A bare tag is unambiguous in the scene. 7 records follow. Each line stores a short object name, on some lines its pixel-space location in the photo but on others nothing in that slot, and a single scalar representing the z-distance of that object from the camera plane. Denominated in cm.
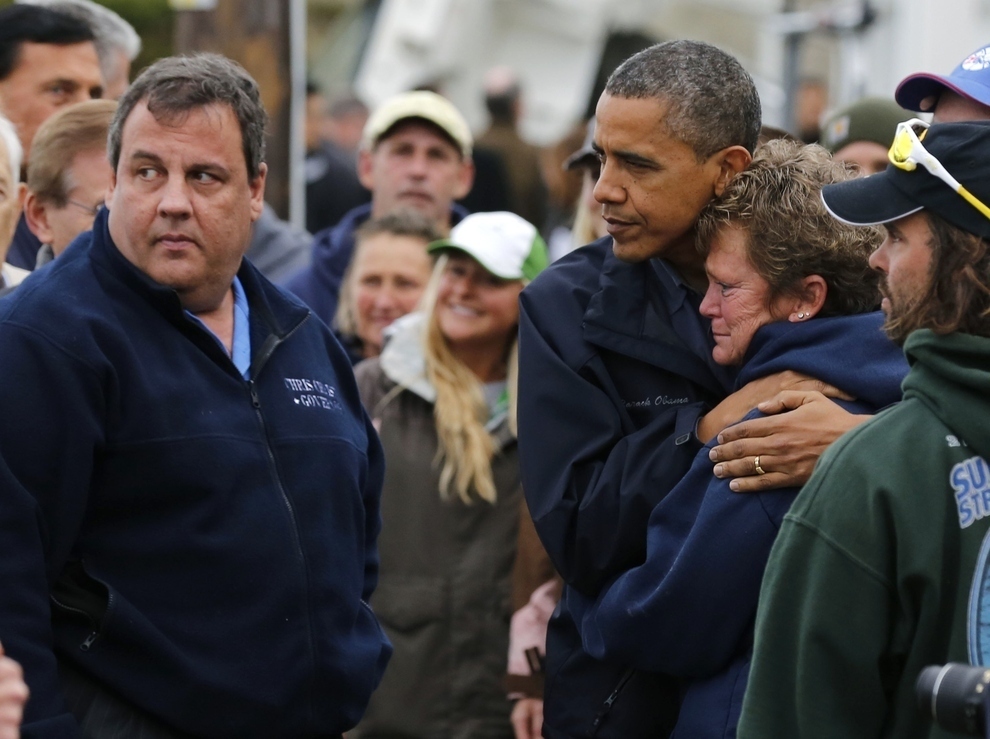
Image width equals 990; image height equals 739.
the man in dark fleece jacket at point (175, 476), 591
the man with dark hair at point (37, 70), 1059
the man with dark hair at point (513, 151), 2055
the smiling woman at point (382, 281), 1168
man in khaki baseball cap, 1330
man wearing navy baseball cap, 495
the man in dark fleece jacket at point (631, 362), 632
